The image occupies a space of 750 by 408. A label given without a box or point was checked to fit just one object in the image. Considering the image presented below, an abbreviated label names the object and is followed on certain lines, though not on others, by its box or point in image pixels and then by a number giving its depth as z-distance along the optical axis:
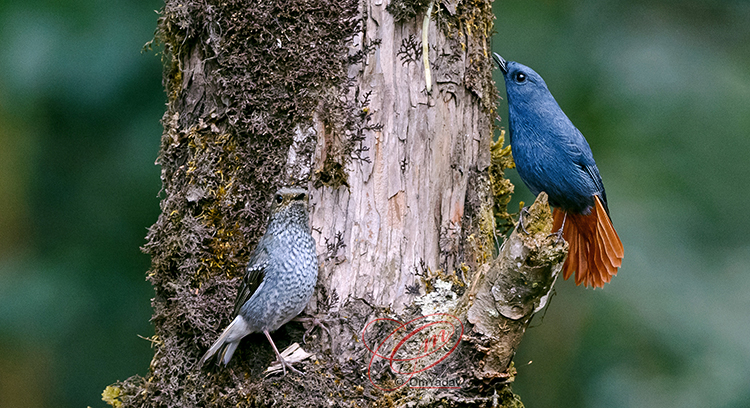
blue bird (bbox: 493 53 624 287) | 6.43
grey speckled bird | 5.52
